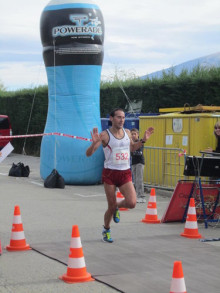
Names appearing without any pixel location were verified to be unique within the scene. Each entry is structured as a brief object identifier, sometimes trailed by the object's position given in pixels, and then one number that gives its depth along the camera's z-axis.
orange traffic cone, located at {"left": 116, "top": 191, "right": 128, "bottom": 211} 12.11
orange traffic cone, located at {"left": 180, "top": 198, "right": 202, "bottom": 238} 9.18
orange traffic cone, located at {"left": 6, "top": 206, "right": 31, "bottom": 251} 8.06
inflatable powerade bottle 16.16
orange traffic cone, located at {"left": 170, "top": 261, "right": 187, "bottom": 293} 5.13
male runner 8.62
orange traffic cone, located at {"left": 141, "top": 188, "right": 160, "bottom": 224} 10.48
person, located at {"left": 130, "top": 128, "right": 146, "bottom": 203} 12.99
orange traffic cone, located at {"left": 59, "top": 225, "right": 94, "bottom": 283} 6.48
